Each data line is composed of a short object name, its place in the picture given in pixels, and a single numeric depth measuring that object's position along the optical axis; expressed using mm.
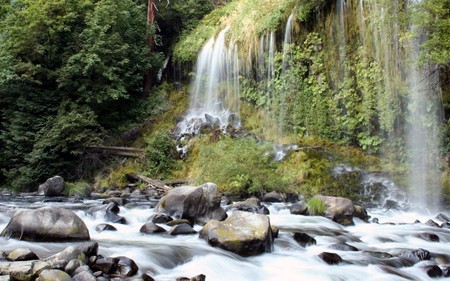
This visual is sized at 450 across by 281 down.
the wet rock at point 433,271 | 6348
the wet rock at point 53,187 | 14758
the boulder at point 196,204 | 9023
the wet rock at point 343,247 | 7402
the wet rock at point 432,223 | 9786
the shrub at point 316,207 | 10195
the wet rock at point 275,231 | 7820
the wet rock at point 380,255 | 7068
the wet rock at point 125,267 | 5473
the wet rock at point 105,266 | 5438
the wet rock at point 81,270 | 5035
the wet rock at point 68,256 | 5199
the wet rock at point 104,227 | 8048
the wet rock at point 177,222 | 8549
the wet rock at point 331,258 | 6645
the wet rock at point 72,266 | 5062
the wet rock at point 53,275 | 4750
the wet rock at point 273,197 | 12078
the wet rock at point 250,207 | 10078
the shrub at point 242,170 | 12688
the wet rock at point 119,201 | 11312
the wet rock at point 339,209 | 9852
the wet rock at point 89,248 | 5690
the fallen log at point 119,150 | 17469
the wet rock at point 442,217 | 10644
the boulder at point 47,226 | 6590
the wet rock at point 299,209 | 10320
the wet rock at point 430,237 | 8461
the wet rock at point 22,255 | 5488
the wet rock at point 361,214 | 10250
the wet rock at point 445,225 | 9641
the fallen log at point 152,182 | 14750
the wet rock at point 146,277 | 5286
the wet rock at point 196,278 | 5442
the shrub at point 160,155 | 16344
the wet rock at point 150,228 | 7981
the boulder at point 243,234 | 6816
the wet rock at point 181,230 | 7940
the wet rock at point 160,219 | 8874
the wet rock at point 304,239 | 7668
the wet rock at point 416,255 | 6926
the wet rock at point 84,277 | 4868
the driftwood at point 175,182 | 14953
